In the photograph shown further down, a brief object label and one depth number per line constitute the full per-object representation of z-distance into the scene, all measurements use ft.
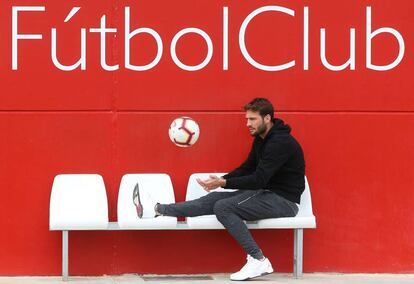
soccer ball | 46.88
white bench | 45.93
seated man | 46.09
